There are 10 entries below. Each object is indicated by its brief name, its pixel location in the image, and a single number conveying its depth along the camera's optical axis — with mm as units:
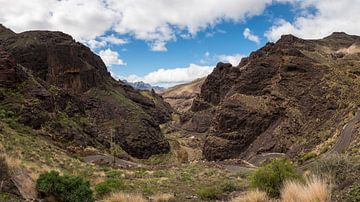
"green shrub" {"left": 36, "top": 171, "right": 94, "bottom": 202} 12719
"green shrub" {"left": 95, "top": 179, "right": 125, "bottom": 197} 16375
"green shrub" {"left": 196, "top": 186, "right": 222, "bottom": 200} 17016
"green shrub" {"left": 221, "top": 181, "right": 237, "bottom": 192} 19606
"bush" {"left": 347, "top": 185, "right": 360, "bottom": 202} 8461
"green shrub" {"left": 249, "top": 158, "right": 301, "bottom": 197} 14423
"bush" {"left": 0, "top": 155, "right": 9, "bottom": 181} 12037
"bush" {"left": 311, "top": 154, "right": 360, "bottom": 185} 11547
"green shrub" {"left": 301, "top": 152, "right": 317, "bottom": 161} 40875
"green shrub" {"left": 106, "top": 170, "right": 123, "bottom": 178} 26453
